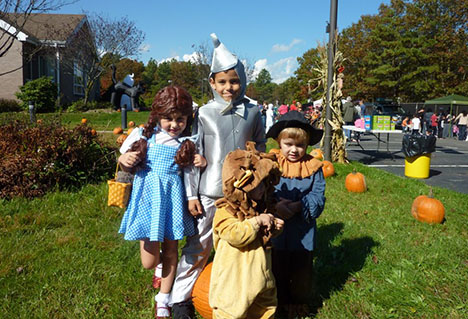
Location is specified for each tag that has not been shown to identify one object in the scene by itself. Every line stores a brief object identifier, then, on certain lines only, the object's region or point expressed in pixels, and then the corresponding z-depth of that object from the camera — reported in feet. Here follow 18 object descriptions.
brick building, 68.59
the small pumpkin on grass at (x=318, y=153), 26.84
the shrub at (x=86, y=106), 70.07
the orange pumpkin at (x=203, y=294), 8.39
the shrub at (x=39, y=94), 63.57
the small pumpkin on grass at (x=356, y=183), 20.65
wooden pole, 28.30
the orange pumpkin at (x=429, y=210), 15.48
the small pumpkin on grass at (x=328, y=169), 24.16
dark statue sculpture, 86.38
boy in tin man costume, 8.55
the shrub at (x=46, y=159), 16.89
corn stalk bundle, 28.96
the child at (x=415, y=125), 50.10
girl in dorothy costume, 8.24
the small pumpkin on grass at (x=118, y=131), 39.40
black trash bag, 25.23
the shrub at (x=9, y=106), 61.31
